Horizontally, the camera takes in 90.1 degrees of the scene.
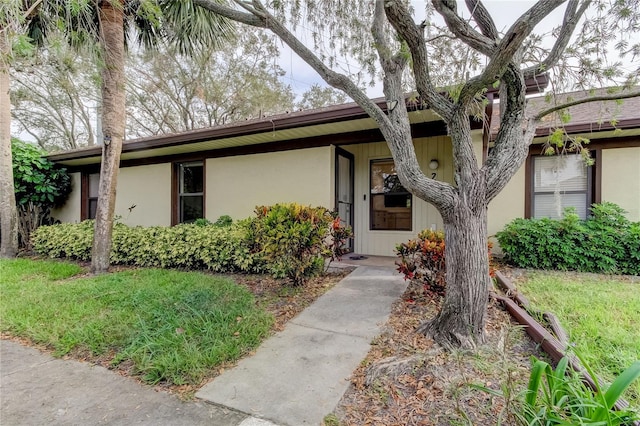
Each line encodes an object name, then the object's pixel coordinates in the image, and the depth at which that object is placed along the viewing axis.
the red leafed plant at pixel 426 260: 3.85
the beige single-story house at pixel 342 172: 5.79
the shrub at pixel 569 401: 1.67
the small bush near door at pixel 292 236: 4.45
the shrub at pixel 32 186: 9.06
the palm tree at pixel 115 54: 5.85
